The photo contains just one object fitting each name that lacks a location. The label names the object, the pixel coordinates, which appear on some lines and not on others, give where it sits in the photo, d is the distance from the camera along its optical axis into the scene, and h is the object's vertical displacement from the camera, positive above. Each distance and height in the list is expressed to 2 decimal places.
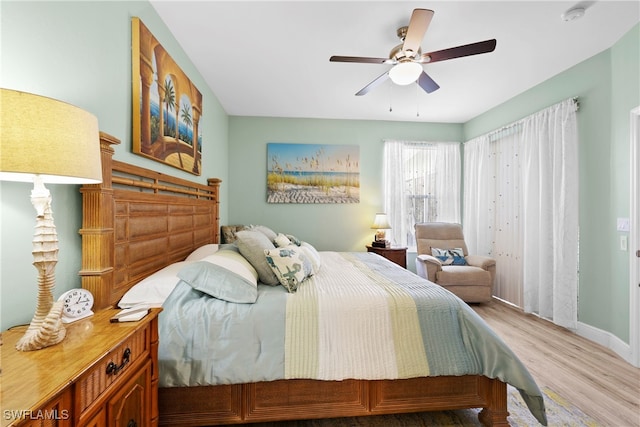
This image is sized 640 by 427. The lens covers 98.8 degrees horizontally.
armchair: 3.44 -0.78
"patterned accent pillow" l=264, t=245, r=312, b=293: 1.76 -0.36
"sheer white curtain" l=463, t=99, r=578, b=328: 2.83 +0.04
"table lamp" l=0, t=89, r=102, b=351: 0.73 +0.16
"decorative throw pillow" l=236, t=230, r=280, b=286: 1.89 -0.29
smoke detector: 2.01 +1.49
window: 4.52 +0.43
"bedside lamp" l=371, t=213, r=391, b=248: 4.14 -0.23
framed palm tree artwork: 1.73 +0.81
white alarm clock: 1.08 -0.38
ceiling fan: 1.85 +1.21
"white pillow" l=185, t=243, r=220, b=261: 2.17 -0.33
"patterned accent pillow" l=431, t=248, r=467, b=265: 3.78 -0.60
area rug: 1.59 -1.23
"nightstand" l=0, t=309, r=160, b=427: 0.63 -0.44
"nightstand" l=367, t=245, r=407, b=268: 3.99 -0.61
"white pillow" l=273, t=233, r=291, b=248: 2.64 -0.29
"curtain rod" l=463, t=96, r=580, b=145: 2.81 +1.14
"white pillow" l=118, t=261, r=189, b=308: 1.43 -0.43
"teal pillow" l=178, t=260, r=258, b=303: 1.55 -0.40
